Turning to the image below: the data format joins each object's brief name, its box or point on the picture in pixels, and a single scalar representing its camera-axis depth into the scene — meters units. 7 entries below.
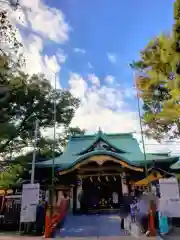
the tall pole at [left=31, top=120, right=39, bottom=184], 9.05
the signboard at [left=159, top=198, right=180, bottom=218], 6.54
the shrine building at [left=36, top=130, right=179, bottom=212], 11.98
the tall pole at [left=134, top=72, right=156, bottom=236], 6.76
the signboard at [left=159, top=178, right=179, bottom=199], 6.70
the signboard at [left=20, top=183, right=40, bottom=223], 7.38
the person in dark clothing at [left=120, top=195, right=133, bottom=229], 8.25
